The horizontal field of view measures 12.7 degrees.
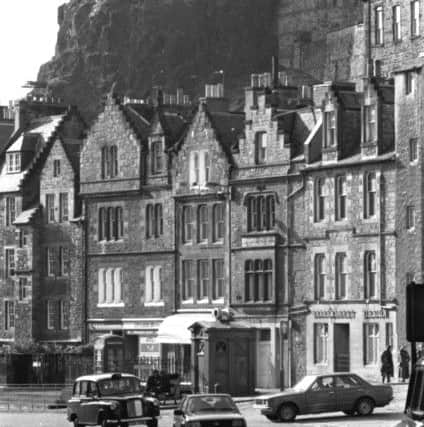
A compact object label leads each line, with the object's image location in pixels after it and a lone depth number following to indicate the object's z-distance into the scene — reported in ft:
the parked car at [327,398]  195.93
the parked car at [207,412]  163.22
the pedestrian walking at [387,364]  241.14
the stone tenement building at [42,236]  322.34
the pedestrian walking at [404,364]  241.86
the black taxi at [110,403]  177.68
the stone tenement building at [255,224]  258.57
